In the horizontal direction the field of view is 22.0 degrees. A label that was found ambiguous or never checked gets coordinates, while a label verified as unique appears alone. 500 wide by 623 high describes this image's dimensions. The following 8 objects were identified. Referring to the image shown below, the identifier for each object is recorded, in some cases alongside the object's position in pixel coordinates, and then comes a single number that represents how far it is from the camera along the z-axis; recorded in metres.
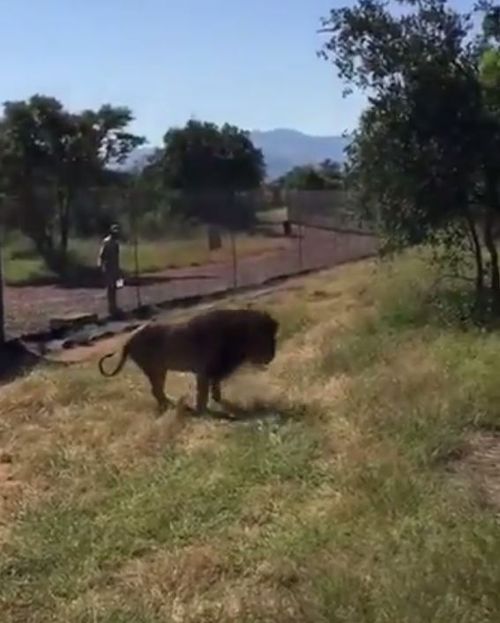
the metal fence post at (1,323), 17.46
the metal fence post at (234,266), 27.02
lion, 12.01
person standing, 21.36
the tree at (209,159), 53.09
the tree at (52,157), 30.81
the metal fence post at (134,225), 25.83
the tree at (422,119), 17.38
